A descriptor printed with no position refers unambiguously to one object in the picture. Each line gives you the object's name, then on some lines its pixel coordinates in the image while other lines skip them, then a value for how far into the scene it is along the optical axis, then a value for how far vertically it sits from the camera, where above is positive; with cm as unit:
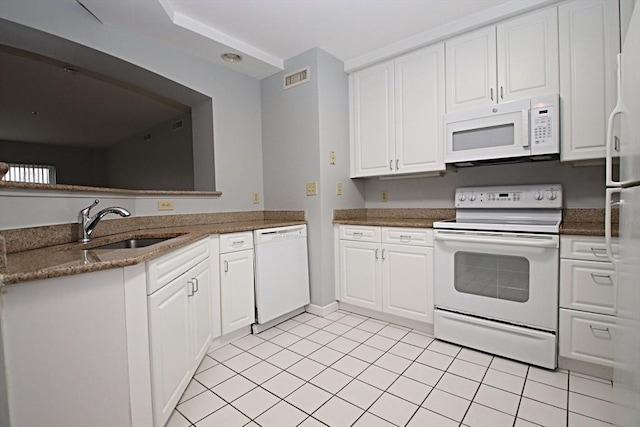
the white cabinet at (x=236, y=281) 224 -57
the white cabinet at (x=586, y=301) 171 -61
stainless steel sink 190 -21
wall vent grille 280 +123
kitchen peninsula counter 102 -17
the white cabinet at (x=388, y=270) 240 -58
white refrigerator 85 -14
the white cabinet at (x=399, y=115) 256 +81
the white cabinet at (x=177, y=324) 133 -61
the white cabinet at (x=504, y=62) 206 +102
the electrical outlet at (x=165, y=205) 250 +3
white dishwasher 246 -58
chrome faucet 171 -5
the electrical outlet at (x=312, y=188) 280 +16
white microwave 199 +49
